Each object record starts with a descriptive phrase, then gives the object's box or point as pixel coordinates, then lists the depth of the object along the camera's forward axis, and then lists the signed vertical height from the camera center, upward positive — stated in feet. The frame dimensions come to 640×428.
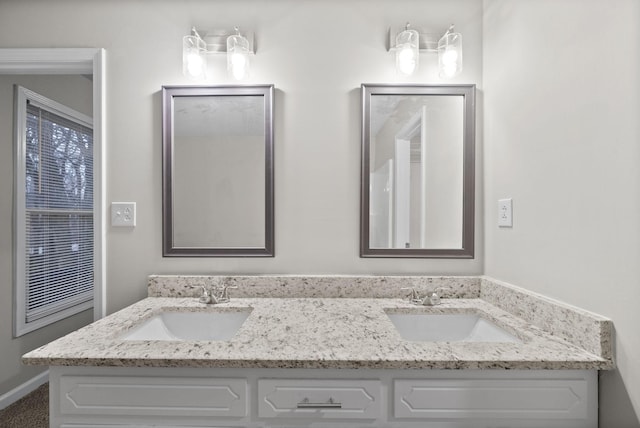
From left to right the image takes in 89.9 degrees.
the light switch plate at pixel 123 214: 4.91 -0.03
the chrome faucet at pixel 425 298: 4.45 -1.22
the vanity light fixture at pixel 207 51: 4.68 +2.35
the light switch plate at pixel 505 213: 4.18 -0.01
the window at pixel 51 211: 6.89 +0.01
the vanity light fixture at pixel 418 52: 4.62 +2.34
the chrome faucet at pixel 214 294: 4.48 -1.18
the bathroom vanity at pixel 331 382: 2.81 -1.54
